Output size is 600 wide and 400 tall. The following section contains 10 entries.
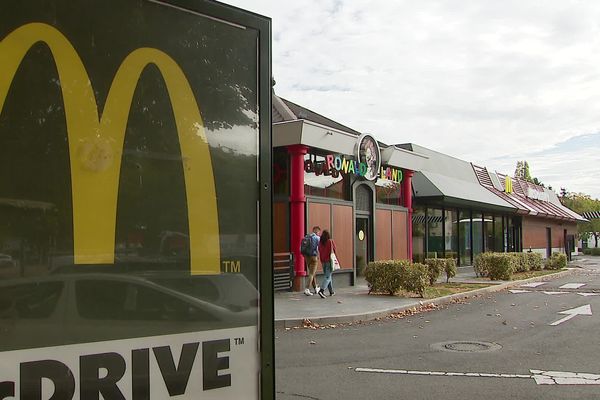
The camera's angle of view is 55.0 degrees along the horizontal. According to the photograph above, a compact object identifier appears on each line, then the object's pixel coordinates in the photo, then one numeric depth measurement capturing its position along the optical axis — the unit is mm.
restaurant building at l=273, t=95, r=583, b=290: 15648
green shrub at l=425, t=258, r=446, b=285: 16688
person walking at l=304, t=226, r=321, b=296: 14180
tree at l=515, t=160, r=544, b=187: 83525
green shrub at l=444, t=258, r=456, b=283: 17856
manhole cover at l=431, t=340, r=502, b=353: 8461
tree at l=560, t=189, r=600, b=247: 69562
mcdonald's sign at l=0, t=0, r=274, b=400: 1505
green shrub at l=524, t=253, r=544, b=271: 24469
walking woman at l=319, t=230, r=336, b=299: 14156
